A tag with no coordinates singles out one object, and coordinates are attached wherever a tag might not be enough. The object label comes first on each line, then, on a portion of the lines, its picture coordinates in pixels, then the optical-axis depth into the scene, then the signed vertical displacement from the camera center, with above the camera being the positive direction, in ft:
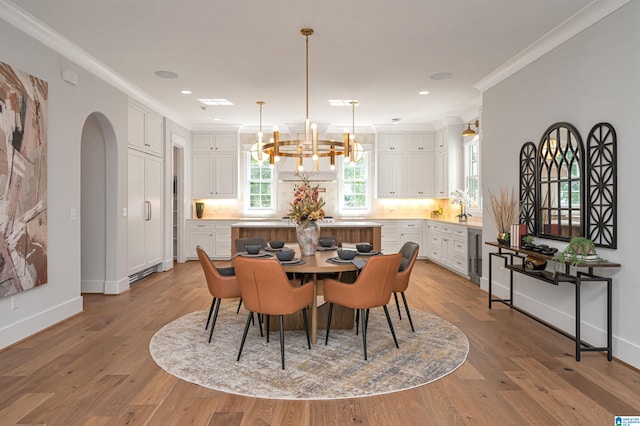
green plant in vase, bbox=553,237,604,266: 10.57 -1.16
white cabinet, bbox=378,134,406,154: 28.68 +4.44
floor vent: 20.03 -3.47
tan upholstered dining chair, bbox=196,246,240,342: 11.86 -2.19
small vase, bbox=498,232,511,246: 14.52 -1.11
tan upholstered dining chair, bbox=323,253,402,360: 10.47 -2.07
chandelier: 12.61 +2.03
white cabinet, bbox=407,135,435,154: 28.58 +4.37
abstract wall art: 11.03 +0.73
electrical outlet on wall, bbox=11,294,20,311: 11.56 -2.69
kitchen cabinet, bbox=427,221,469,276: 21.70 -2.22
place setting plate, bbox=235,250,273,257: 12.39 -1.45
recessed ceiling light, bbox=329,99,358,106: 21.25 +5.50
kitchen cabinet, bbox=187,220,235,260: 27.55 -1.96
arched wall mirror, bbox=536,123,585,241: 11.78 +0.72
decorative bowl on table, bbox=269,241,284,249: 14.32 -1.30
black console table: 10.27 -1.97
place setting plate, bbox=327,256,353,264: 11.25 -1.47
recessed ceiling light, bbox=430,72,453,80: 16.80 +5.45
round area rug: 8.94 -3.85
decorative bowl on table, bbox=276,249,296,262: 11.36 -1.35
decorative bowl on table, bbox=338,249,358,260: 11.35 -1.30
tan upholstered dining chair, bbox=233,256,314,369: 9.87 -2.02
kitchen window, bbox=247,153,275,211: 29.37 +1.34
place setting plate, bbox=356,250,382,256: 12.75 -1.44
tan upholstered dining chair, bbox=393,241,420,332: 12.56 -2.00
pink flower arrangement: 12.37 +0.00
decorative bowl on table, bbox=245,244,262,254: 12.46 -1.28
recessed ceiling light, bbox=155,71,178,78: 16.66 +5.42
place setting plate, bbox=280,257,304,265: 10.99 -1.48
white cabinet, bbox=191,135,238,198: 28.37 +2.66
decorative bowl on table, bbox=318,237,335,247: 14.76 -1.27
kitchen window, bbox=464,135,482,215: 24.40 +2.14
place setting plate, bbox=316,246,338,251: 14.05 -1.42
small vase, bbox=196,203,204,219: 28.40 -0.23
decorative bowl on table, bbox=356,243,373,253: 13.09 -1.30
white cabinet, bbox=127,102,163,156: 19.14 +3.83
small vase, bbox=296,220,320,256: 12.73 -0.90
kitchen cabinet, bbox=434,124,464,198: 25.96 +3.10
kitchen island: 22.50 -1.36
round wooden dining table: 10.59 -1.57
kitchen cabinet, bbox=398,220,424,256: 27.99 -1.63
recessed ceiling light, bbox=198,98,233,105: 21.42 +5.54
